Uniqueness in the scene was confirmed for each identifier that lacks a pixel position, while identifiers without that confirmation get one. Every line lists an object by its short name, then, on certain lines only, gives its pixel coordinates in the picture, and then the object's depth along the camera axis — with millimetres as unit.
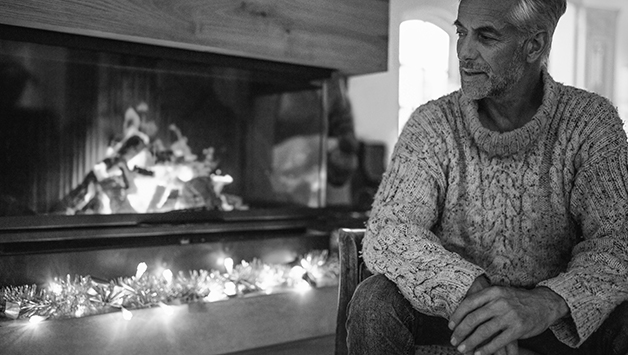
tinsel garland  1927
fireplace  2139
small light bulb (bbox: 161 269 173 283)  2232
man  1241
